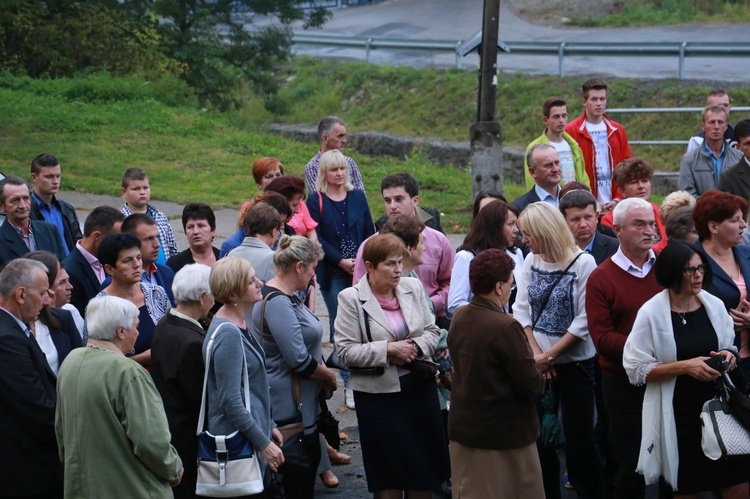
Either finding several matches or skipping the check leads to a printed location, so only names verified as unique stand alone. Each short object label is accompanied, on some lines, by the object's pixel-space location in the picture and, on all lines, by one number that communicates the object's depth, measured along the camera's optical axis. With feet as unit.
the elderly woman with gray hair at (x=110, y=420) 29.80
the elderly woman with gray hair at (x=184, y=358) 33.56
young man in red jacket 59.50
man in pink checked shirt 46.27
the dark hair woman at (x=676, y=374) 35.70
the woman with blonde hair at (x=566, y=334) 39.85
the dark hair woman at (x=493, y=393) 34.34
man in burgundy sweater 37.80
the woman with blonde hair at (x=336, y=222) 52.67
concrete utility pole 69.51
